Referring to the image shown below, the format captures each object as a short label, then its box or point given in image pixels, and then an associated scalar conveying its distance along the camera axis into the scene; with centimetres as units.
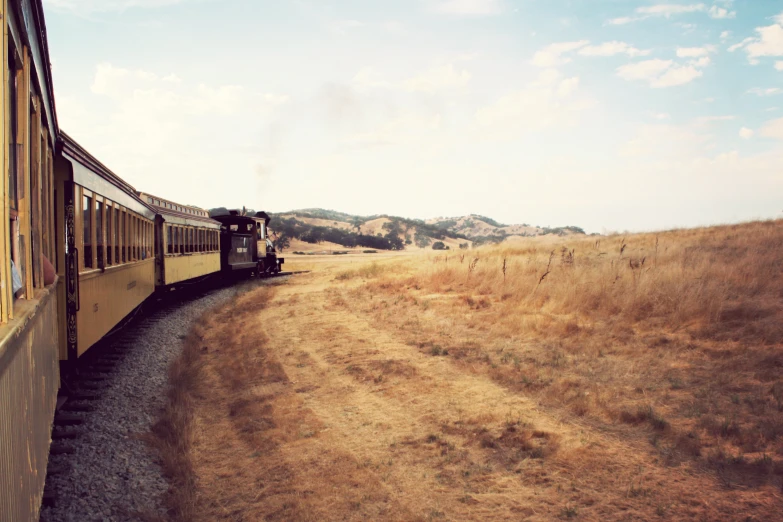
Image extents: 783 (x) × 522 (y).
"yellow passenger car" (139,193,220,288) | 1491
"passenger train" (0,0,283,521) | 236
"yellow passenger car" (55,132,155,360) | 621
